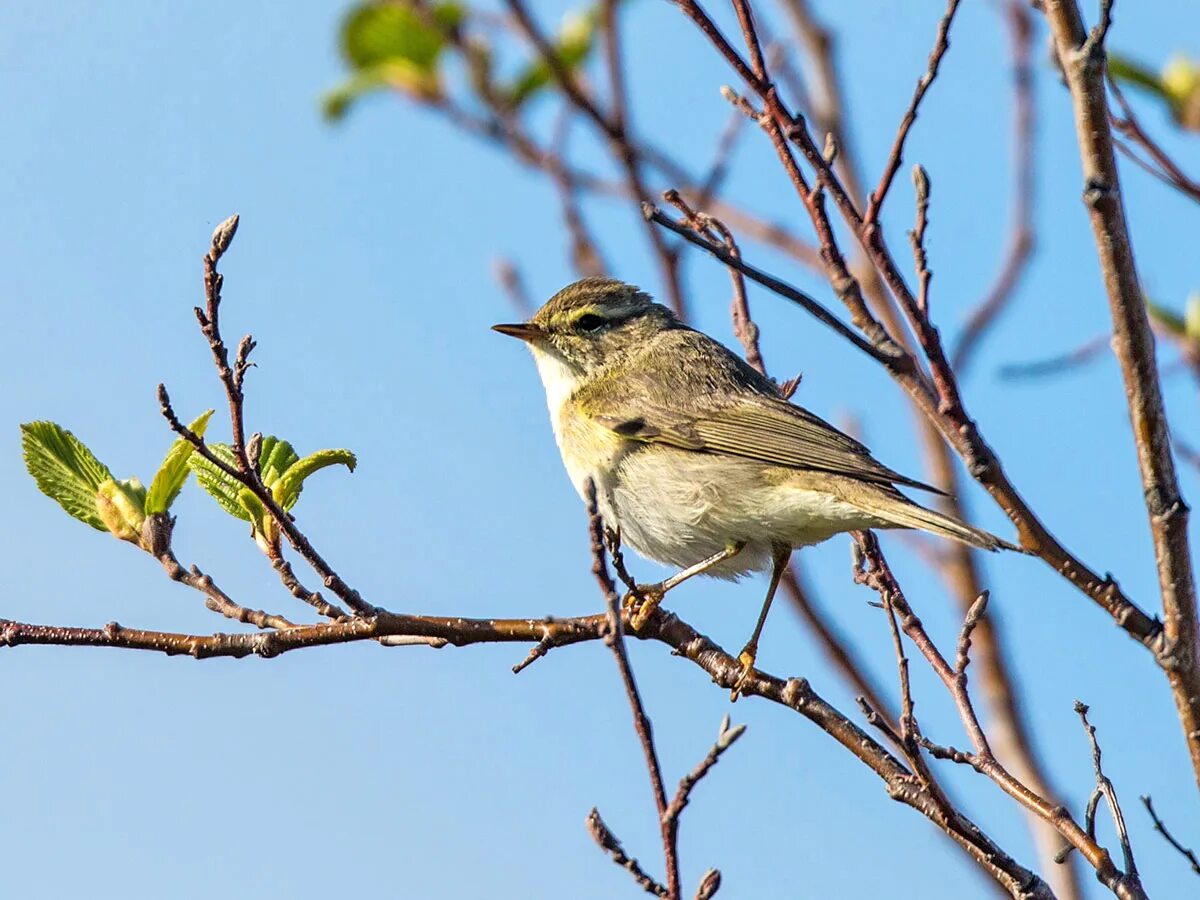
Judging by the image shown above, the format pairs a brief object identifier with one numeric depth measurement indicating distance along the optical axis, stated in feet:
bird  29.17
